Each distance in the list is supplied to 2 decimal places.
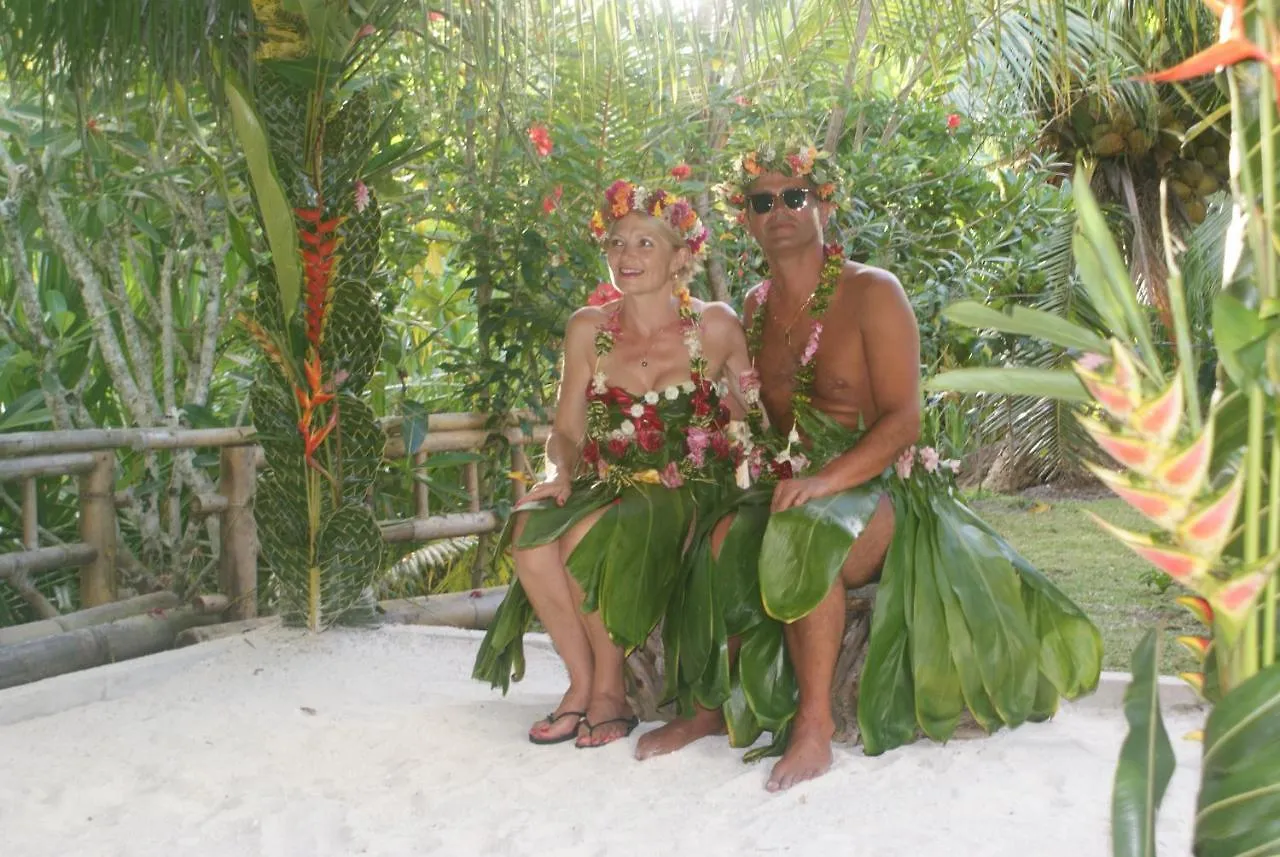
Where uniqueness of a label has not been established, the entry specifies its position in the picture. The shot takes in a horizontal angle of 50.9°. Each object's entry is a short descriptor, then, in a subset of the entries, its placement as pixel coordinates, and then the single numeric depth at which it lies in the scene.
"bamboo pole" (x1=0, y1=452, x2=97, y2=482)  3.73
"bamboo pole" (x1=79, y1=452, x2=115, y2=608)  3.98
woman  2.95
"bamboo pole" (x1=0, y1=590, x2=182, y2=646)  3.64
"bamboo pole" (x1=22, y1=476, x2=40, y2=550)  3.88
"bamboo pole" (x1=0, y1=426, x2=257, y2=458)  3.77
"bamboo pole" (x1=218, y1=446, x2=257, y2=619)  4.19
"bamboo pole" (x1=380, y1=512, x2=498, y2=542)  4.45
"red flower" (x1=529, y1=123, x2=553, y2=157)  4.39
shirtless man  2.71
